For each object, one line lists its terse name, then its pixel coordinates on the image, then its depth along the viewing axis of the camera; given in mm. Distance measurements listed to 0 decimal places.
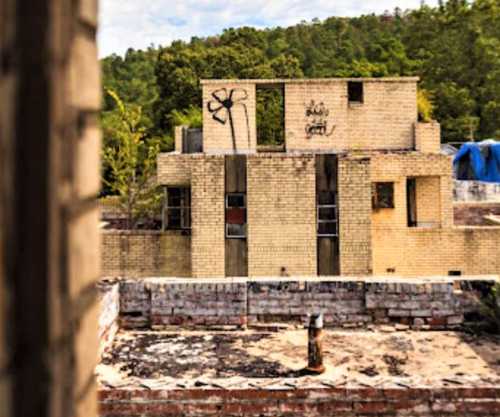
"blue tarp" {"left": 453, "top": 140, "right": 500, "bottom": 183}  25859
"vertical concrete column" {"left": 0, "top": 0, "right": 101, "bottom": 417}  1196
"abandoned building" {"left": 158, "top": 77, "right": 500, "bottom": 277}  16109
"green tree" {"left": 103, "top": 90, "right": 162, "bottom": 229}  21062
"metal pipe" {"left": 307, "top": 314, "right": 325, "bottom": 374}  7418
